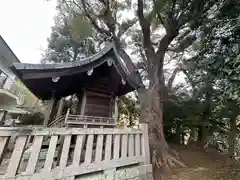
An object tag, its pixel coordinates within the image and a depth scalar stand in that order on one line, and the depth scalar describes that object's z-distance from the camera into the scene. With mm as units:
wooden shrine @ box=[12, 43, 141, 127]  4152
